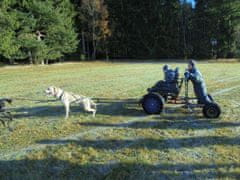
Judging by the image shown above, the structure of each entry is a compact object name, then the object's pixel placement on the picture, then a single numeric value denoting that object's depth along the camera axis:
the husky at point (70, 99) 5.99
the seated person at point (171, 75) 6.38
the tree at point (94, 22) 31.62
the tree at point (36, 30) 24.94
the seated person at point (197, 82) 6.04
